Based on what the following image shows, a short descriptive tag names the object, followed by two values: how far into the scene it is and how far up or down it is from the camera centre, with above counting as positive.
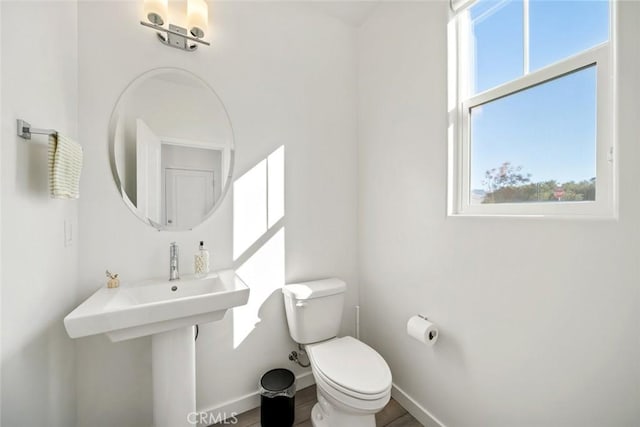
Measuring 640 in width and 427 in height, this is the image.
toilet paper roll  1.36 -0.64
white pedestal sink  0.94 -0.42
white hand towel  0.90 +0.16
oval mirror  1.33 +0.34
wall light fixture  1.26 +0.96
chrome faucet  1.35 -0.28
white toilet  1.18 -0.80
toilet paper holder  1.39 -0.66
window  0.95 +0.44
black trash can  1.41 -1.06
